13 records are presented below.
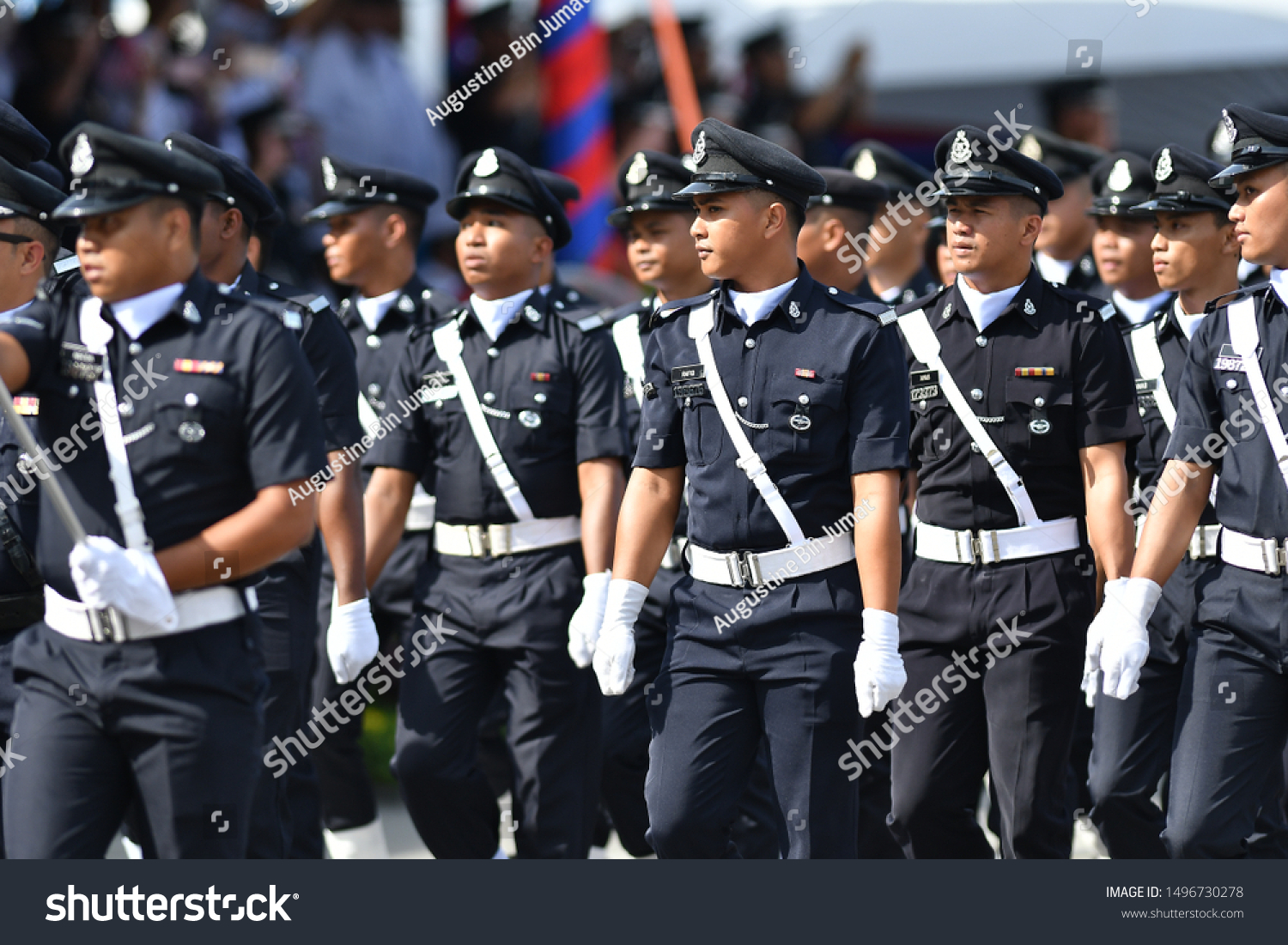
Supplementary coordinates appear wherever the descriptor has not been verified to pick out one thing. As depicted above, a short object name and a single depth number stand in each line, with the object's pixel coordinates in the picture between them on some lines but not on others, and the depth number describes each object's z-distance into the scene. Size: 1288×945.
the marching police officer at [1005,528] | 11.22
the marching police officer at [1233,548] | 10.02
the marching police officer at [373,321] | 14.53
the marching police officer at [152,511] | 8.18
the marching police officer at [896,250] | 15.73
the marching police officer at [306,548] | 12.07
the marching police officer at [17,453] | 10.06
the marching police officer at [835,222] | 14.79
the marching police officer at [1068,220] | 15.89
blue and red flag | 25.25
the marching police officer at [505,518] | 12.42
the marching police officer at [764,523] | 9.95
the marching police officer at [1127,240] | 14.02
